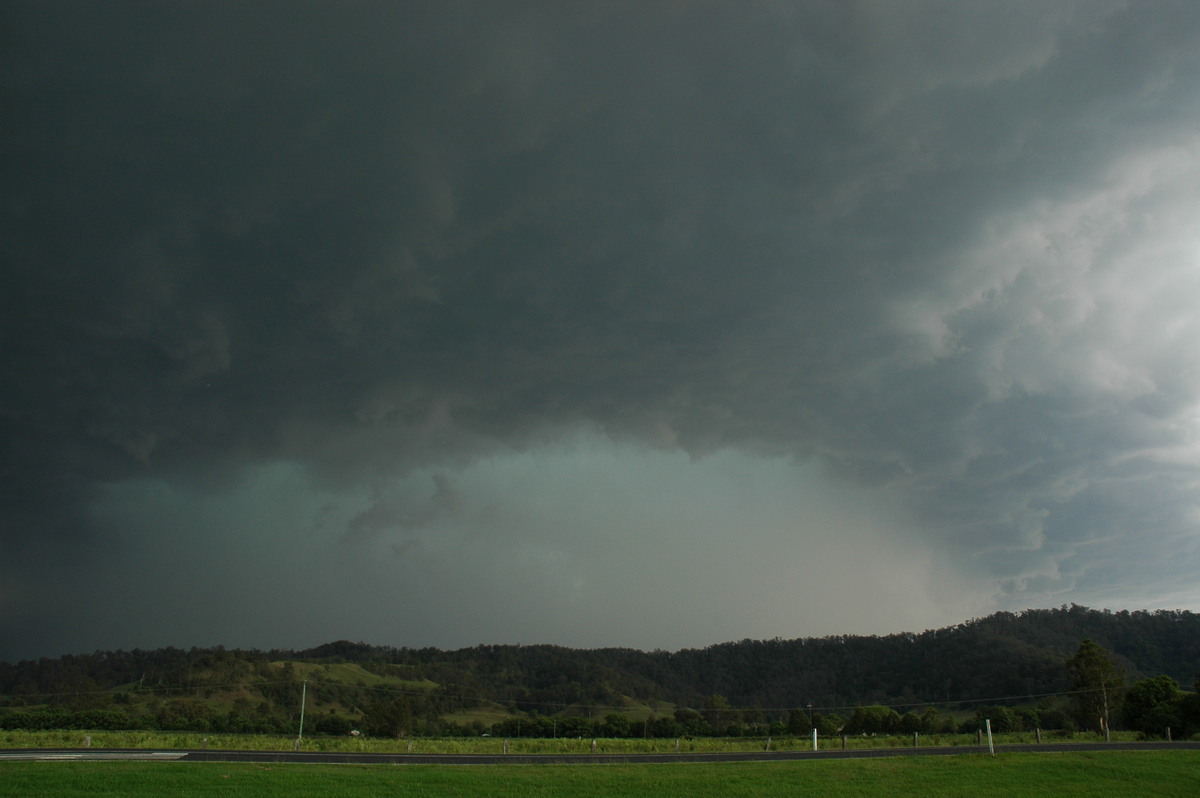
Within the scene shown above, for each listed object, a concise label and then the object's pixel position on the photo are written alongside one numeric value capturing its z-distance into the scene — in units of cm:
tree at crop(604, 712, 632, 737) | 11831
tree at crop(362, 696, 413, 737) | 11818
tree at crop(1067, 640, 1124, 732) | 7606
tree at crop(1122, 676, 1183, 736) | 6302
